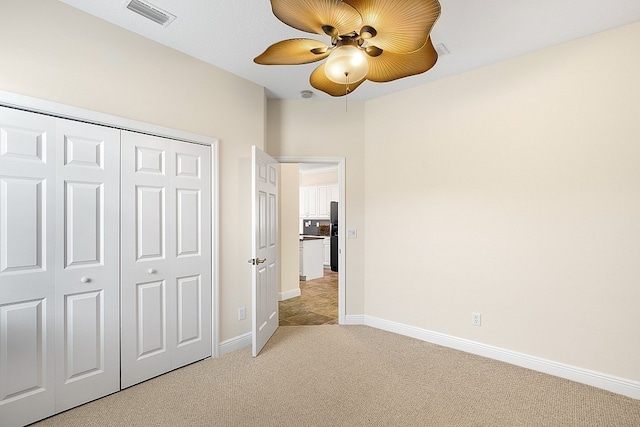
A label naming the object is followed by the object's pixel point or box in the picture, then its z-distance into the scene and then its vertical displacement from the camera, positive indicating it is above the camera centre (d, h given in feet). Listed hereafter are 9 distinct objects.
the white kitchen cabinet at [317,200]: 27.51 +1.25
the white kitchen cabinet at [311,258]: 21.68 -3.19
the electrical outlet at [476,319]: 10.02 -3.43
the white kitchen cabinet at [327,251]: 26.53 -3.25
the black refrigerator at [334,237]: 25.45 -1.94
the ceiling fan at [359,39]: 4.24 +2.76
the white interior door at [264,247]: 9.73 -1.18
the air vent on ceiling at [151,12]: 6.99 +4.71
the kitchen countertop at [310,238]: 21.66 -1.71
